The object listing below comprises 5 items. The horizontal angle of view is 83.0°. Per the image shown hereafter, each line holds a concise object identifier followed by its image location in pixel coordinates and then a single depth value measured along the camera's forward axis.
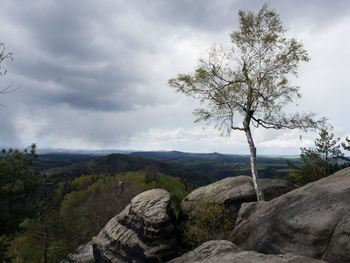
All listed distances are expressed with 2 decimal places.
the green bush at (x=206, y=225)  16.31
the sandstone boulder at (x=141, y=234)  16.17
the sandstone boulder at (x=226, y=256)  7.57
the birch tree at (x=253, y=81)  20.47
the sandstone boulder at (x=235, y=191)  19.41
